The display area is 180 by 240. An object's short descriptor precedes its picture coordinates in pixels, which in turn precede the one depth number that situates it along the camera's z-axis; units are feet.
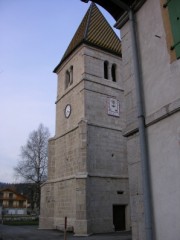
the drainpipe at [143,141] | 16.07
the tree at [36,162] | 104.47
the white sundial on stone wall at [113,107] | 63.72
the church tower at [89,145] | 53.36
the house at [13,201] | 237.45
